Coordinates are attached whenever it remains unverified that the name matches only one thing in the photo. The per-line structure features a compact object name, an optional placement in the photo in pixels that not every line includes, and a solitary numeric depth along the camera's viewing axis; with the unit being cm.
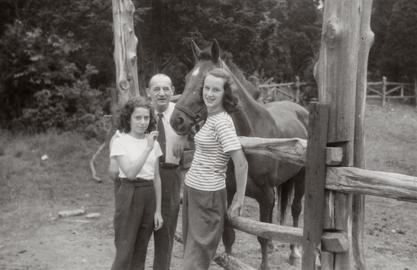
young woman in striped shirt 357
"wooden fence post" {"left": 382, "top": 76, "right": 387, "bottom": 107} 2639
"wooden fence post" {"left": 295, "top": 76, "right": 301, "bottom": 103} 2384
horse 424
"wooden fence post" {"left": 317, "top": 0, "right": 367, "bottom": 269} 335
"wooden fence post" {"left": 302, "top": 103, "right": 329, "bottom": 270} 333
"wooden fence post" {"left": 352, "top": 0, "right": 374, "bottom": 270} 400
